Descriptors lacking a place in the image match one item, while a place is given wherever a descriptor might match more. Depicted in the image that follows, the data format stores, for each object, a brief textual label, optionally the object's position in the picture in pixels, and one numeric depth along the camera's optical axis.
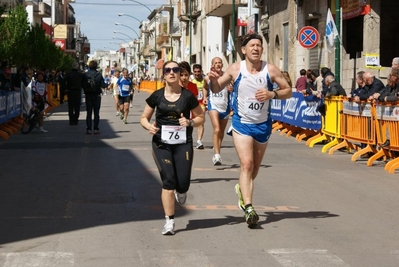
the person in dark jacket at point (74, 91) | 26.44
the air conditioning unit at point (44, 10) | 95.12
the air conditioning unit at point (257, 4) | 45.94
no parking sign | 27.23
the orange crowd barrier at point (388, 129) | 14.66
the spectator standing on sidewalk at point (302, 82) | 27.61
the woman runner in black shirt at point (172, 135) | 8.47
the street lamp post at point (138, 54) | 165.66
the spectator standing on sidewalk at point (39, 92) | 23.22
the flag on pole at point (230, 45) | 44.96
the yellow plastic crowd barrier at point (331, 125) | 18.27
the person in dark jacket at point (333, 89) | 19.28
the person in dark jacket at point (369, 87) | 16.80
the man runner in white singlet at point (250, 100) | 8.91
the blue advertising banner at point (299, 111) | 20.40
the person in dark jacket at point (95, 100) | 21.75
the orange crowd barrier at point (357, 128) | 16.12
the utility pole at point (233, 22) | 43.97
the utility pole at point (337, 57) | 23.83
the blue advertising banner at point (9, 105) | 22.02
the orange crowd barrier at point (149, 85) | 79.95
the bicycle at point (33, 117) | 22.89
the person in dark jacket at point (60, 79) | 46.53
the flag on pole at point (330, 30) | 24.72
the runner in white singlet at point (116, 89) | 30.20
